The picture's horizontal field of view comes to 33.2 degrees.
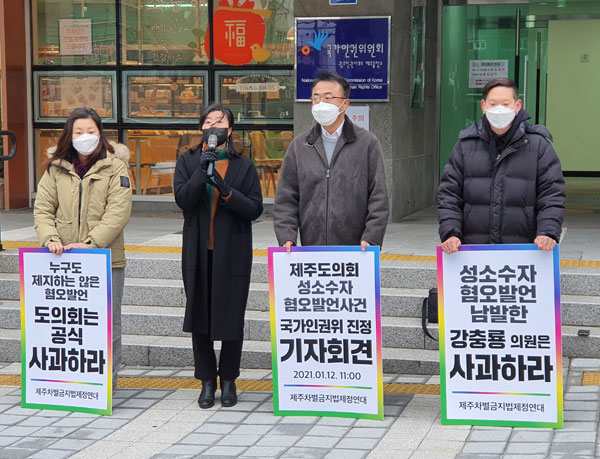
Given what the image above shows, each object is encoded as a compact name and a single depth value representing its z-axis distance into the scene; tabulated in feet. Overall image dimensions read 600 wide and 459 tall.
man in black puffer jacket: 18.08
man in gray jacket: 19.17
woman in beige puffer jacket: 19.98
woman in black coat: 19.84
